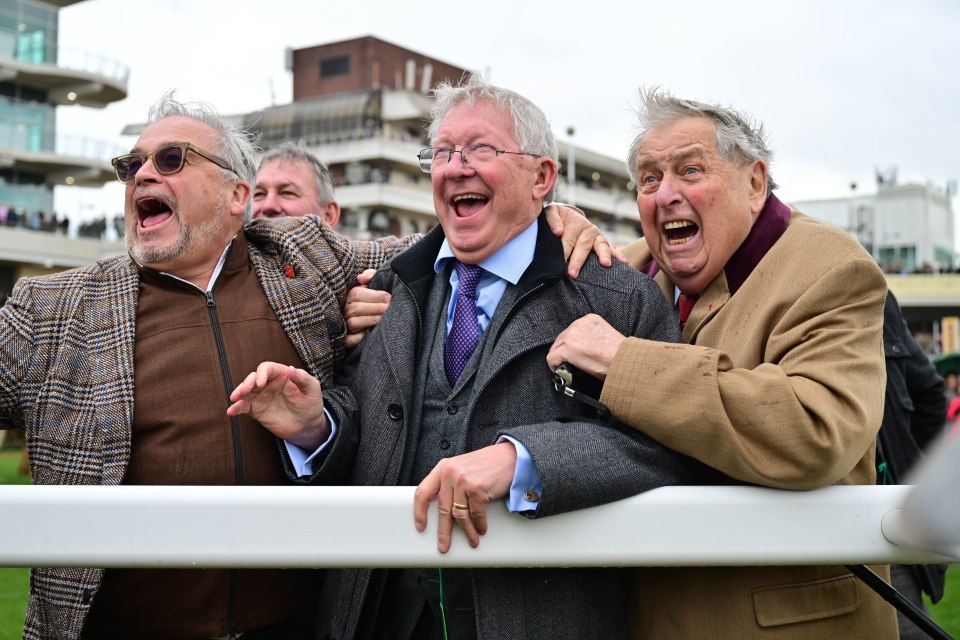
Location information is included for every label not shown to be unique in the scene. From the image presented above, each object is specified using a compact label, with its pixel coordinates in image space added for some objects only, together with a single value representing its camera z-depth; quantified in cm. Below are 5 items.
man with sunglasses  253
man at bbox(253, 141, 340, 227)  521
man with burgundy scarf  199
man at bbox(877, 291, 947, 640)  355
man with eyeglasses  208
